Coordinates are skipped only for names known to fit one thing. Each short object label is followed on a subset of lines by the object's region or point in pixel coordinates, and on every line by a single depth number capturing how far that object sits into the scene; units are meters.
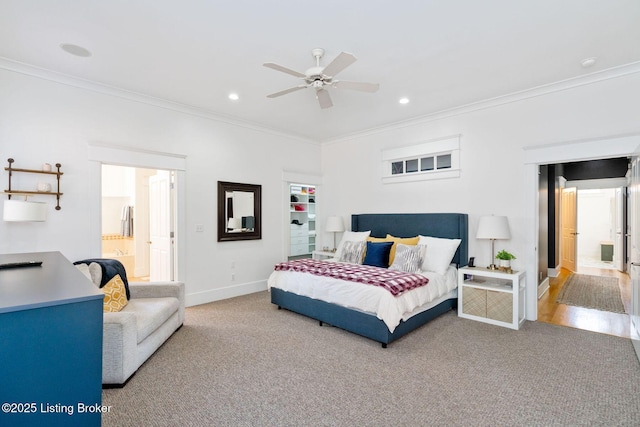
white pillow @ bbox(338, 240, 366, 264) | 4.75
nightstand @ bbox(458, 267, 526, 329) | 3.70
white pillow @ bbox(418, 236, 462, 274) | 4.20
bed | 3.29
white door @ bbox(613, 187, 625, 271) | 7.16
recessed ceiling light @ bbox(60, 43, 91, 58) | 2.94
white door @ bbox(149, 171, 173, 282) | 4.63
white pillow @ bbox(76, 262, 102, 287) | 3.22
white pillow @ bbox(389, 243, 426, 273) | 4.10
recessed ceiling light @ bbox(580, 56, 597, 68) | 3.15
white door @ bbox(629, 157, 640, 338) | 2.93
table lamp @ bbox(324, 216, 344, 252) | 5.79
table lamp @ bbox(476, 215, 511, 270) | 3.92
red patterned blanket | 3.31
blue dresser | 1.03
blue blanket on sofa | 3.31
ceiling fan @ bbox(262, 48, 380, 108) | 2.66
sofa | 2.45
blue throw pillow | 4.47
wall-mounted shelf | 3.23
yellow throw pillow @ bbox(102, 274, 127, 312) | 3.02
